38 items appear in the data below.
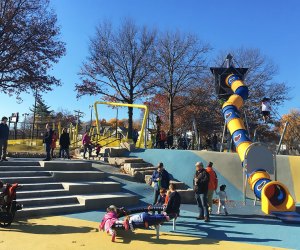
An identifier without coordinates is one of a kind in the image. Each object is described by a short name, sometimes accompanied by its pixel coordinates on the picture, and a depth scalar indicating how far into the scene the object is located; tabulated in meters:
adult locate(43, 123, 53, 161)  10.78
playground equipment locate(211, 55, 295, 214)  8.21
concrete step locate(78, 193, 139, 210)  8.24
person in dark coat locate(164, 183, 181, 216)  6.29
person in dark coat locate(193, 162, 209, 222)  7.35
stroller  6.27
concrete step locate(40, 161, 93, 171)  10.16
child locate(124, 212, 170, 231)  5.82
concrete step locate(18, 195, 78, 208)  7.69
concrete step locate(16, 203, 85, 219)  7.19
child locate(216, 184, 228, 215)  8.08
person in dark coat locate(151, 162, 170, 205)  8.17
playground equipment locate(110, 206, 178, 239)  5.85
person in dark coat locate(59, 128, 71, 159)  13.03
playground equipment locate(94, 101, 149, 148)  14.58
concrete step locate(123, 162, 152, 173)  11.88
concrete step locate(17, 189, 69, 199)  8.05
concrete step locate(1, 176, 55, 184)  8.65
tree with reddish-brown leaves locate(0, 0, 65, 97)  13.94
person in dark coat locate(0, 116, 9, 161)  10.03
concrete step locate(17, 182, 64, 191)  8.53
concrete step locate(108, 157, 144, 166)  12.64
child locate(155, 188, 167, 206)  7.53
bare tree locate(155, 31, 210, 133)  23.43
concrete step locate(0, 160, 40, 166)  9.73
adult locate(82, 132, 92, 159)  14.29
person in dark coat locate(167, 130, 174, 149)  17.07
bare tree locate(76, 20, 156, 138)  22.12
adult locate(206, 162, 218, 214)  8.12
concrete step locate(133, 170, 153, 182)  11.29
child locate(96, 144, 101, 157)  14.84
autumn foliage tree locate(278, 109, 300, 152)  15.29
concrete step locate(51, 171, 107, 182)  9.55
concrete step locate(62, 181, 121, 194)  8.90
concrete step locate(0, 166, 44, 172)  9.36
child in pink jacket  5.77
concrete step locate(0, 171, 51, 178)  8.99
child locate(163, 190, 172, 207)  6.50
